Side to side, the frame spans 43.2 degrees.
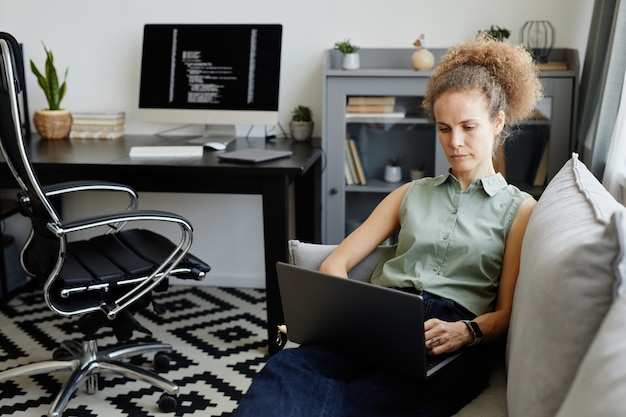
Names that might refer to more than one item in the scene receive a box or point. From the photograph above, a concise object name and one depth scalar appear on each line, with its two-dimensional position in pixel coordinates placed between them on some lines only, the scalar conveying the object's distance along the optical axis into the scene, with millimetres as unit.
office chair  2195
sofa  1066
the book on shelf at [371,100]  3109
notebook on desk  2752
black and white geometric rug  2486
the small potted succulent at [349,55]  3166
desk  2719
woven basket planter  3355
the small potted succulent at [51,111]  3336
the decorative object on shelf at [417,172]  3182
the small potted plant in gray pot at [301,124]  3311
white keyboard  2902
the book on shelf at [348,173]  3180
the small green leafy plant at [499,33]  3139
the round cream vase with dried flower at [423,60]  3080
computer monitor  3182
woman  1593
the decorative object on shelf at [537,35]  3195
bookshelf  3008
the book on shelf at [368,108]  3119
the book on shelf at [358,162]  3178
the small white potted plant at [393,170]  3203
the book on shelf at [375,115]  3125
